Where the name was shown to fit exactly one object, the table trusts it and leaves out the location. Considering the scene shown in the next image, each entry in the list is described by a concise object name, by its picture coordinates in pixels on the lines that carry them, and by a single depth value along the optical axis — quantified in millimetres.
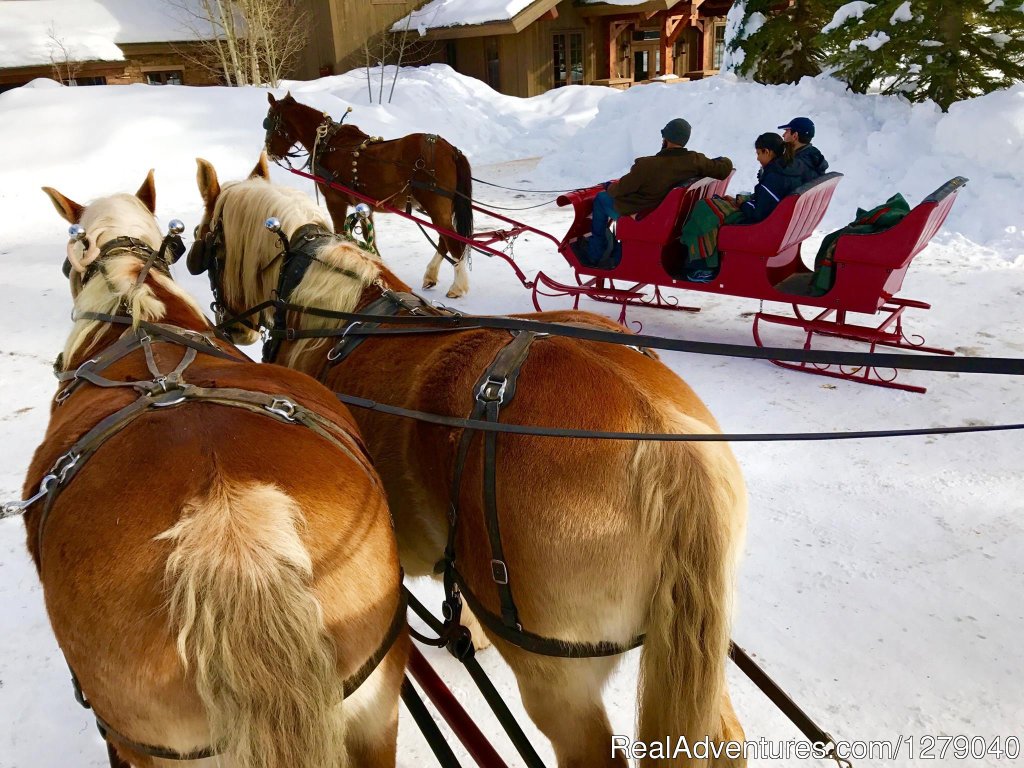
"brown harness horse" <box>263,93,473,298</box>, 7023
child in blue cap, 5285
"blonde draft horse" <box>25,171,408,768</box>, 1204
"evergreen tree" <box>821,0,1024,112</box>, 8742
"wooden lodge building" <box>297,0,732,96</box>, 19094
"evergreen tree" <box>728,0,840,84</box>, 11258
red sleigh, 4738
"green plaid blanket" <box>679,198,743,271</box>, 5262
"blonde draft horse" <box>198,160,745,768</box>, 1494
